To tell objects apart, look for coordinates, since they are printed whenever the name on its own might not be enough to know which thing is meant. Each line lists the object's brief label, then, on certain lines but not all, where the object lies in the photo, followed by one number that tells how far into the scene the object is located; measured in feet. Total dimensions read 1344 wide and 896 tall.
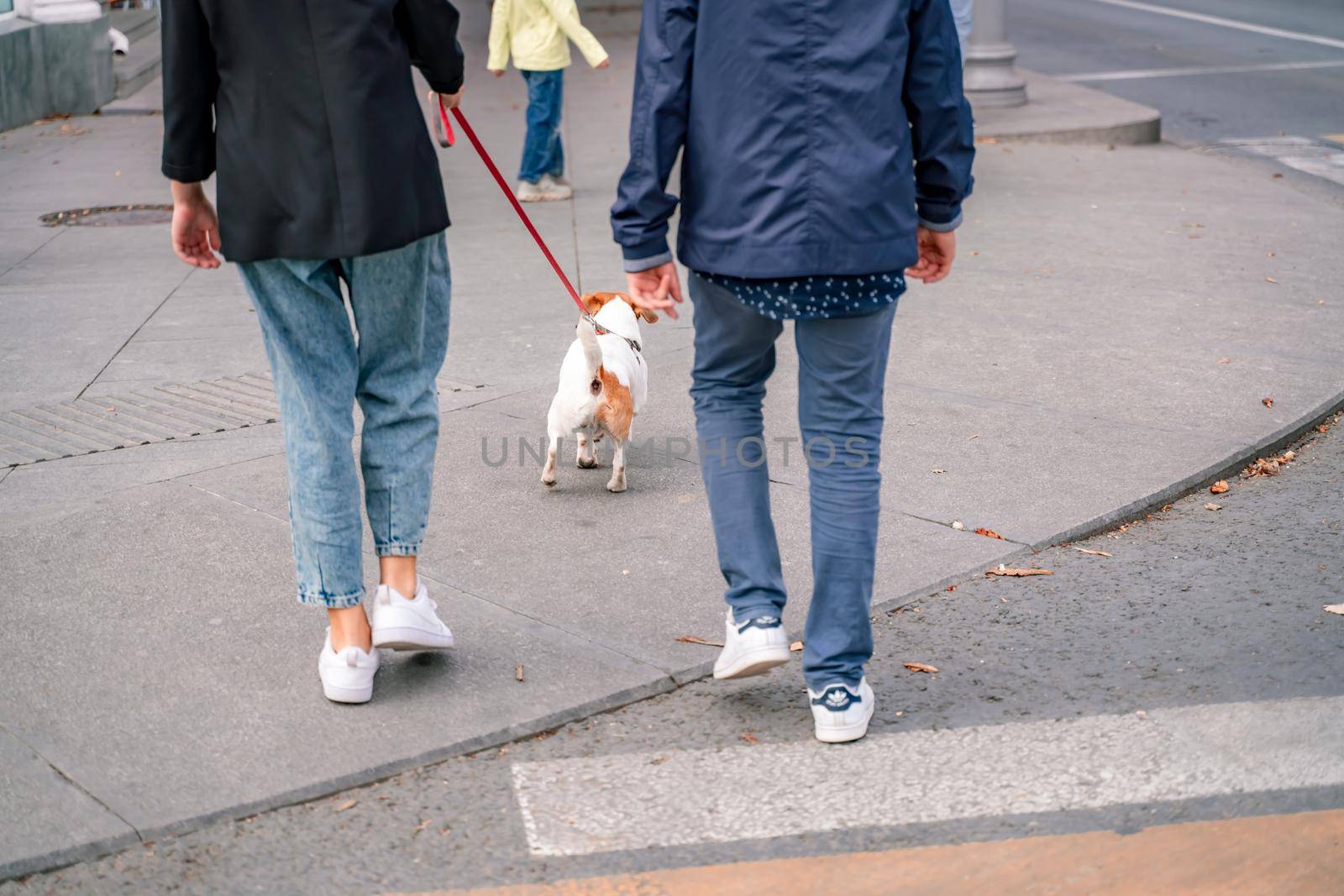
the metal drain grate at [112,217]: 31.53
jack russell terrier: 15.88
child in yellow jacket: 32.71
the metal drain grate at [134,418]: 18.19
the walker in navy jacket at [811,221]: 10.04
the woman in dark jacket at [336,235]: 10.53
